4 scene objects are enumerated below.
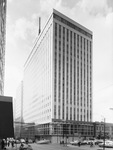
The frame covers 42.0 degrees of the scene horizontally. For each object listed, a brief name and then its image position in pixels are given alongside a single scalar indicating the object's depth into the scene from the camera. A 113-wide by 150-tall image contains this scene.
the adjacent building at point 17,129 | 107.09
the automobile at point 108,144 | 39.39
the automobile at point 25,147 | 25.97
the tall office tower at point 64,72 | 67.26
